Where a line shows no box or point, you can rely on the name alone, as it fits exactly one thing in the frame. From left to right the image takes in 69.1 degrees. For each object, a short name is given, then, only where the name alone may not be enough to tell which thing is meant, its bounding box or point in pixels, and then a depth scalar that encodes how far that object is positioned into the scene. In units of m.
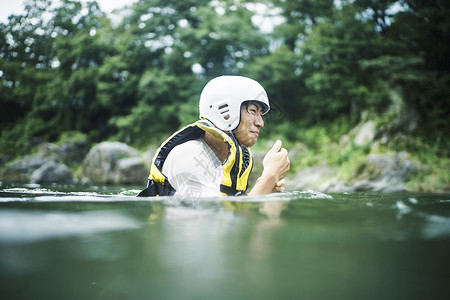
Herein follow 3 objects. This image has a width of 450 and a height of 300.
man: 2.34
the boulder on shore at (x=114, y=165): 13.98
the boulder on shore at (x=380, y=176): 10.85
